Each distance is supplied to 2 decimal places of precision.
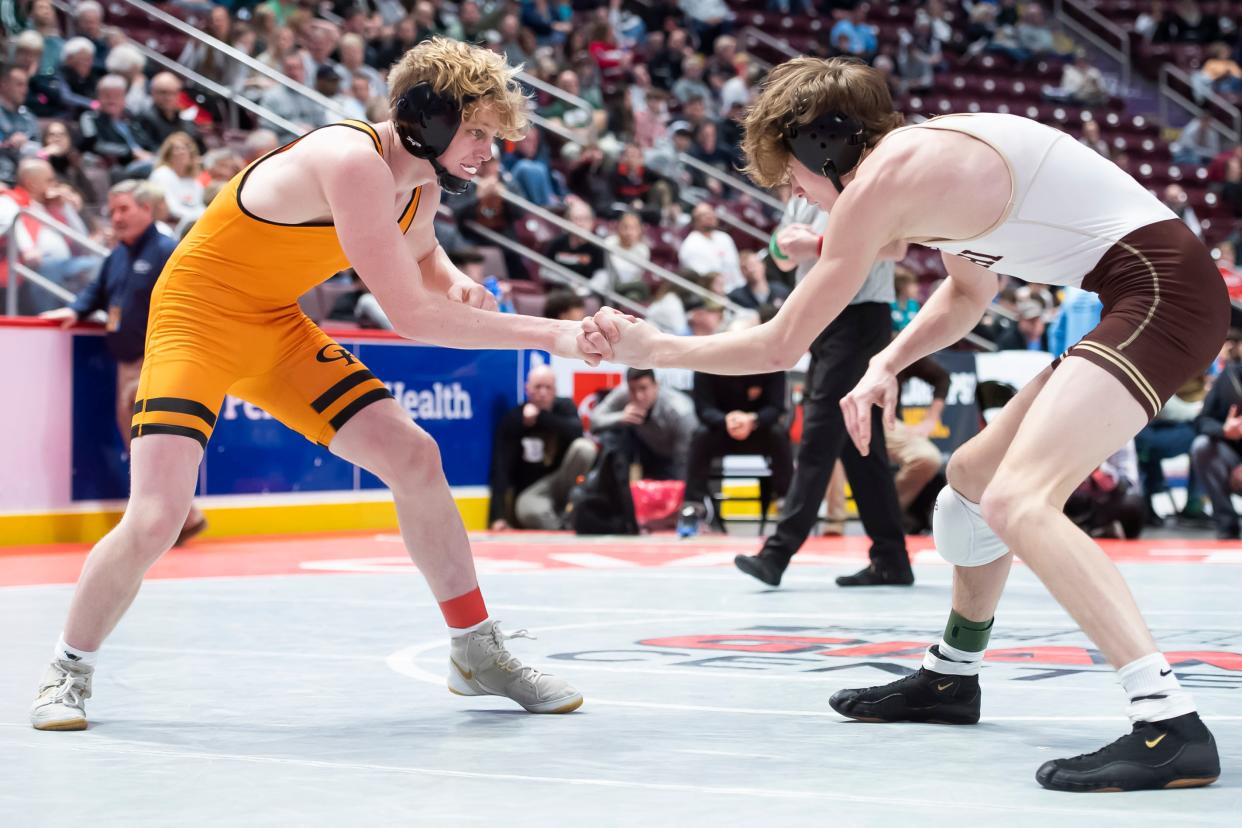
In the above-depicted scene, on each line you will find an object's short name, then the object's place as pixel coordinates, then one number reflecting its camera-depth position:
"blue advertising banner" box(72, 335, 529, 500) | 9.39
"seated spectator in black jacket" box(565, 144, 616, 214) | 15.38
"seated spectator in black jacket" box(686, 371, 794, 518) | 10.38
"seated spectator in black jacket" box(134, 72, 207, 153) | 11.98
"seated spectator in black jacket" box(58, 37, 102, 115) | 12.11
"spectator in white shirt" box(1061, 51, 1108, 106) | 23.05
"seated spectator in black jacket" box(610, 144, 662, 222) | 15.61
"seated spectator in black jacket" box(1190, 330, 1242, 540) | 10.48
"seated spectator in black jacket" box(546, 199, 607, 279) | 13.59
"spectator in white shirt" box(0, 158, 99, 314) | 9.27
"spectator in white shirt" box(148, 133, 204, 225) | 10.76
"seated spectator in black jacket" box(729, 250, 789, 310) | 13.81
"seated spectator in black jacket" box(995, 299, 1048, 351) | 12.88
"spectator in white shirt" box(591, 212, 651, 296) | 13.18
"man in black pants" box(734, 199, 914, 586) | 6.82
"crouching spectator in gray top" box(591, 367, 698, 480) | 10.88
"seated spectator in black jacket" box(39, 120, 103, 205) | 10.99
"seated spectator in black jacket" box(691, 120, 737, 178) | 17.38
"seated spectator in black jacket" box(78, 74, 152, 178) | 11.62
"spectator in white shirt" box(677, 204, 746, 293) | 14.68
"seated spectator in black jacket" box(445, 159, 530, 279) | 13.37
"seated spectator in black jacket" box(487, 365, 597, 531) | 11.06
